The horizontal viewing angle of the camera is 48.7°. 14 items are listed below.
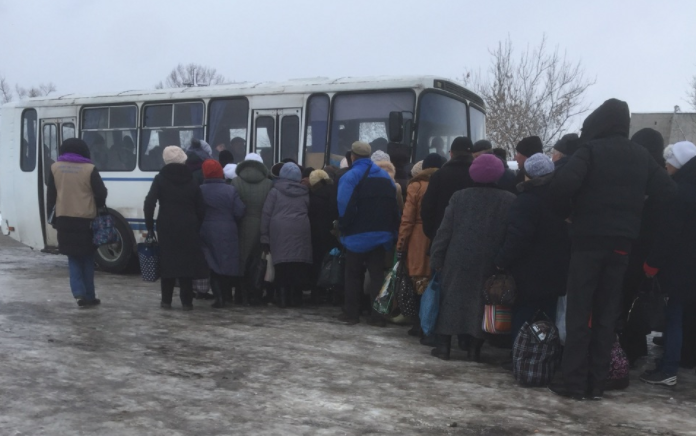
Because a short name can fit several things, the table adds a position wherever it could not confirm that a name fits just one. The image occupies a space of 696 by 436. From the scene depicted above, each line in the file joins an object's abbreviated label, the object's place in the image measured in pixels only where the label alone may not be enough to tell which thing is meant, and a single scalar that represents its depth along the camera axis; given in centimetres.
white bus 1084
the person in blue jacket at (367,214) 797
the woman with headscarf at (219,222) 889
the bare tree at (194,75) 6631
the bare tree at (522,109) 3403
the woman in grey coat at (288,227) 886
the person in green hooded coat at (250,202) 919
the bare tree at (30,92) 6906
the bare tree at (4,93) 6969
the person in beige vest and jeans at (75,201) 842
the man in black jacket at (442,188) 717
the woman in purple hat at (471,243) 648
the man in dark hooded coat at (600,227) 541
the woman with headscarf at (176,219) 853
